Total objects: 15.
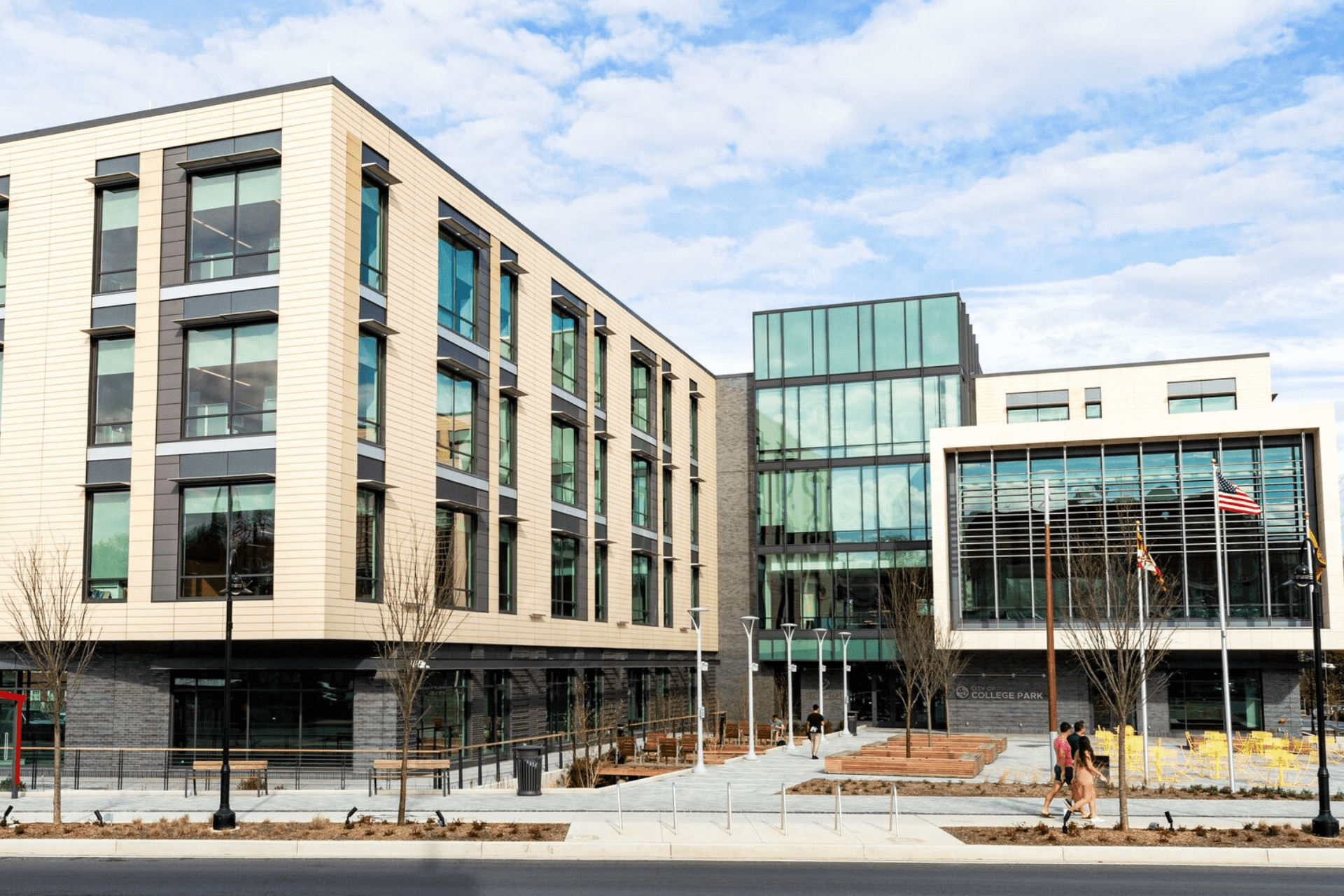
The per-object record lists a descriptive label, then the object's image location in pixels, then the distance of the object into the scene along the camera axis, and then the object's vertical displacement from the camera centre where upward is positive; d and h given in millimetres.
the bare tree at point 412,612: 25906 -430
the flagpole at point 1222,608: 30891 -526
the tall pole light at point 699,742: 35531 -4139
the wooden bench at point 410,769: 31000 -4239
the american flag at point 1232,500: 33656 +2289
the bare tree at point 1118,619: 25297 -717
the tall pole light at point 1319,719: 22969 -2496
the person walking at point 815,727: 41938 -4425
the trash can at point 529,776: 30141 -4253
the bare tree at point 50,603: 32594 -195
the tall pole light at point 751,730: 41562 -4489
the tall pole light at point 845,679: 57438 -3991
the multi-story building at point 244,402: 33938 +5297
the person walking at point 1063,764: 25359 -3450
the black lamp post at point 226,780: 23203 -3397
